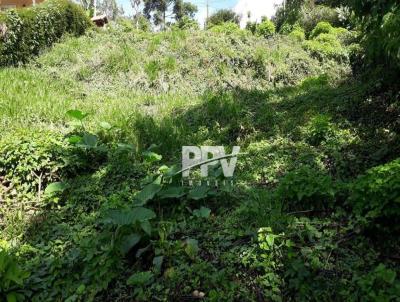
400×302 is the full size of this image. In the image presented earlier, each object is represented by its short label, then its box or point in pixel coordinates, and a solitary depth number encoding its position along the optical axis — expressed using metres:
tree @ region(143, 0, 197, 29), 52.38
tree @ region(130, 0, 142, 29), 48.84
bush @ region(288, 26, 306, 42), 14.08
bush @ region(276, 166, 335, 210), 3.39
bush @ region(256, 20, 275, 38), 15.53
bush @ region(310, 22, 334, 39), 14.79
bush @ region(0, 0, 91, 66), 10.12
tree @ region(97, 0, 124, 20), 56.19
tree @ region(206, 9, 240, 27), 37.35
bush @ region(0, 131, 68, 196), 4.43
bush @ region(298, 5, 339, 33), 18.22
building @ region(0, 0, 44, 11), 26.88
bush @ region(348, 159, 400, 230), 2.83
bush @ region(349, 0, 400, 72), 4.24
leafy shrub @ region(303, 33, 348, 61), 11.74
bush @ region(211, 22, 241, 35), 13.14
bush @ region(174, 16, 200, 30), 17.97
